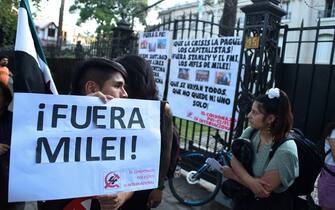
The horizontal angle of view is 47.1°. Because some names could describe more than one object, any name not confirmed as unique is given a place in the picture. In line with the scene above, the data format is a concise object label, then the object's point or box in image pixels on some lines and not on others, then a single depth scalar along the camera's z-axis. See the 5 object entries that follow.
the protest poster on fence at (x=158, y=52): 6.29
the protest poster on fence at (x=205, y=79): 5.08
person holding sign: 1.85
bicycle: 5.02
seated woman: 2.78
